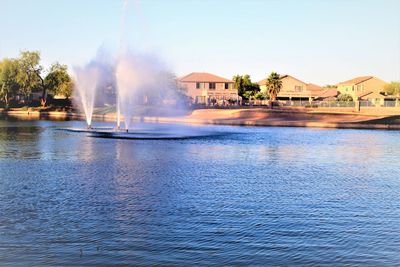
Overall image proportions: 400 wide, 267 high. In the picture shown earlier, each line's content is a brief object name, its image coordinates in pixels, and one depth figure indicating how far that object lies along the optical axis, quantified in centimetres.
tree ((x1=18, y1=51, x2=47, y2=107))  10406
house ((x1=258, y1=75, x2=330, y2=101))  12331
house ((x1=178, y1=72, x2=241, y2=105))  11800
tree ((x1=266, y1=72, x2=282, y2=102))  10775
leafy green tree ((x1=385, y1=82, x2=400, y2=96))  13752
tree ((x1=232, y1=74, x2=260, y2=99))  13012
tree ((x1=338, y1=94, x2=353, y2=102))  11800
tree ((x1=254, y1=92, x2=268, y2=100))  12125
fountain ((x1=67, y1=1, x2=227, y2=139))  4381
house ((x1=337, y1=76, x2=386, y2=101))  13012
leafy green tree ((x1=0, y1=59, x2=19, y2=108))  10531
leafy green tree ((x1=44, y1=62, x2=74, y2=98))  10469
